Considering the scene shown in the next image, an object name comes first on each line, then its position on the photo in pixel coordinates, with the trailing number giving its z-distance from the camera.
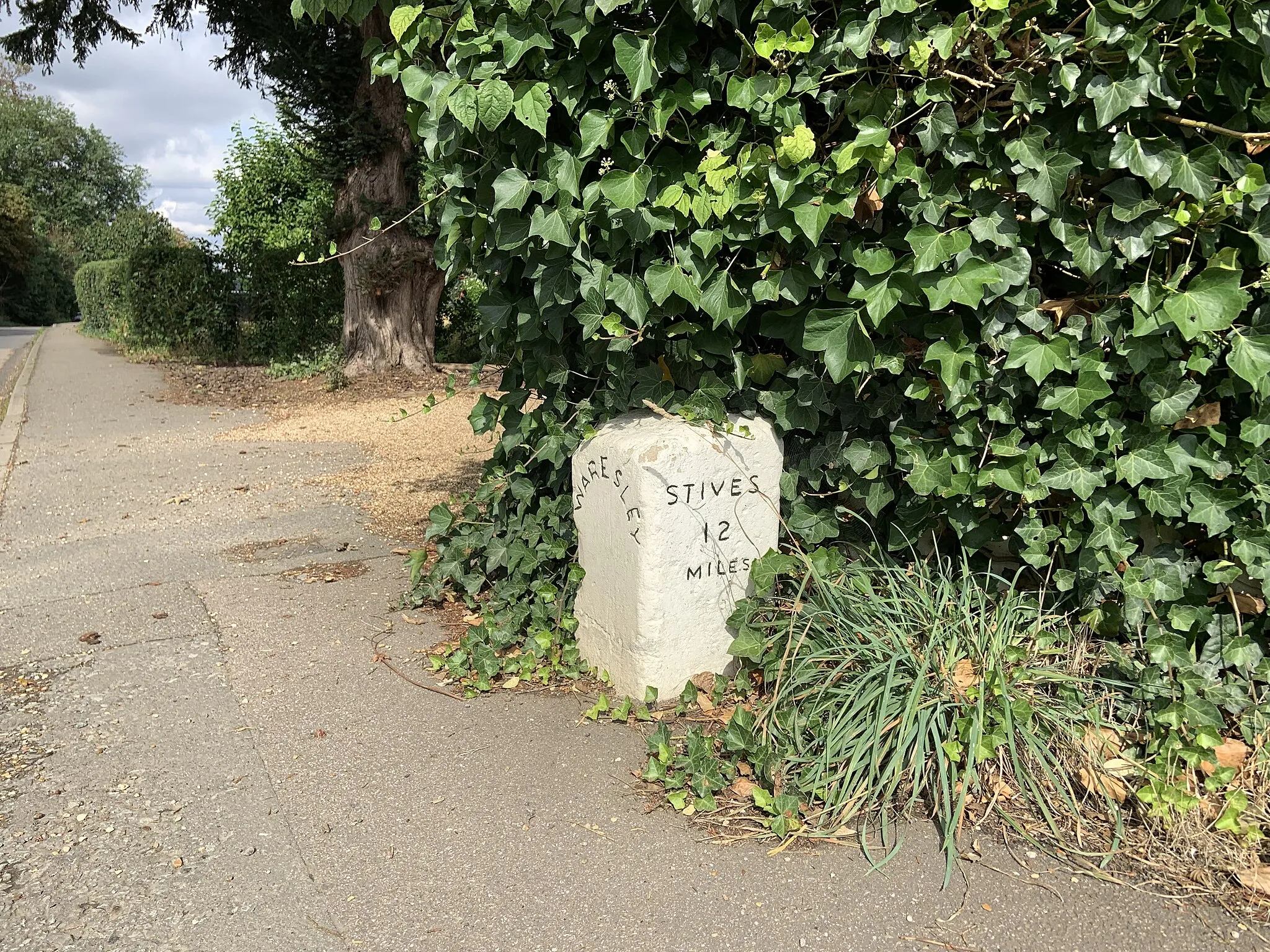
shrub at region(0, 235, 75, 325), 42.34
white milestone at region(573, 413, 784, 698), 3.17
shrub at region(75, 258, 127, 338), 20.22
